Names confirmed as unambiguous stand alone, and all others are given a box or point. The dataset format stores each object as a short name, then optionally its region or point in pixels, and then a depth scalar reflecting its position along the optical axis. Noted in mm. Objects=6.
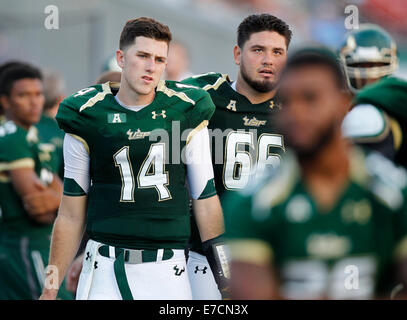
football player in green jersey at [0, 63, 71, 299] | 12359
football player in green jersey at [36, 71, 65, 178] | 13437
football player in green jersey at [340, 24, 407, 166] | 7234
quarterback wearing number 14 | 8672
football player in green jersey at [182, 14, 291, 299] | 10187
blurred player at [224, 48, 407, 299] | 5352
